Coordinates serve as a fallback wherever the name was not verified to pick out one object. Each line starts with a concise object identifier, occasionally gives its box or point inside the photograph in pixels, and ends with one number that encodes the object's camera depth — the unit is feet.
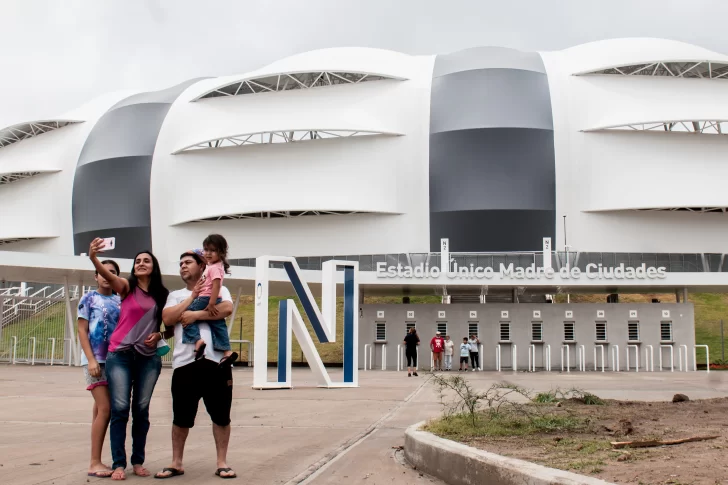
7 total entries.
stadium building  113.50
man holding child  19.98
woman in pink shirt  20.39
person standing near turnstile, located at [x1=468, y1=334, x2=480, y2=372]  90.12
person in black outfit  78.28
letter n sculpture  57.41
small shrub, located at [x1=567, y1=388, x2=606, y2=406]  34.35
